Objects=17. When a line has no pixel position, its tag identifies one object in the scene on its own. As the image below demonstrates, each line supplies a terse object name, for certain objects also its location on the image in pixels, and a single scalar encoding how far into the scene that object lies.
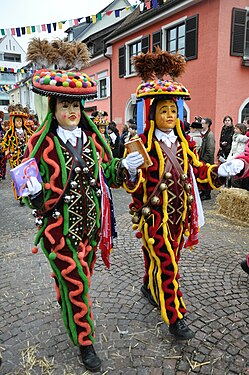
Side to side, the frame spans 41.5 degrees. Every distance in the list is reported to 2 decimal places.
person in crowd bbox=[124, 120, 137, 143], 8.93
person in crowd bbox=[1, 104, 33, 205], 7.10
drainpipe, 16.50
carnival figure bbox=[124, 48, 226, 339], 2.54
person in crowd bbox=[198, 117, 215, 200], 7.33
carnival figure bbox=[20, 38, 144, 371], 2.20
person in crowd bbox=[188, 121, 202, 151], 7.59
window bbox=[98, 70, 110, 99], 17.46
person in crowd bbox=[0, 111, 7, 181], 9.83
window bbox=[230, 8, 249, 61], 10.41
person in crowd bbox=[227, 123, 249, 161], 6.47
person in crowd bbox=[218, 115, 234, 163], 7.86
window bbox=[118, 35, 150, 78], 13.99
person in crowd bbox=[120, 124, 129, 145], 10.02
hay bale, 5.89
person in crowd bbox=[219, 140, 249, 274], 2.35
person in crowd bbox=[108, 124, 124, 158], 9.99
